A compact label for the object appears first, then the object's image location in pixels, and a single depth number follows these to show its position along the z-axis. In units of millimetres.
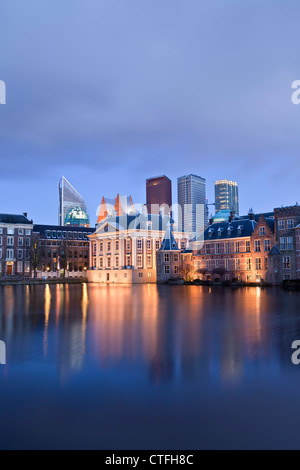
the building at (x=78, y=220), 196125
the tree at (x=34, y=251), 113681
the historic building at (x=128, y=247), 116625
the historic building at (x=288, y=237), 76062
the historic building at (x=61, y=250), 134875
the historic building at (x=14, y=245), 119625
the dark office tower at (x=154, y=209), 140750
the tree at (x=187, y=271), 99812
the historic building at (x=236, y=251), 83500
